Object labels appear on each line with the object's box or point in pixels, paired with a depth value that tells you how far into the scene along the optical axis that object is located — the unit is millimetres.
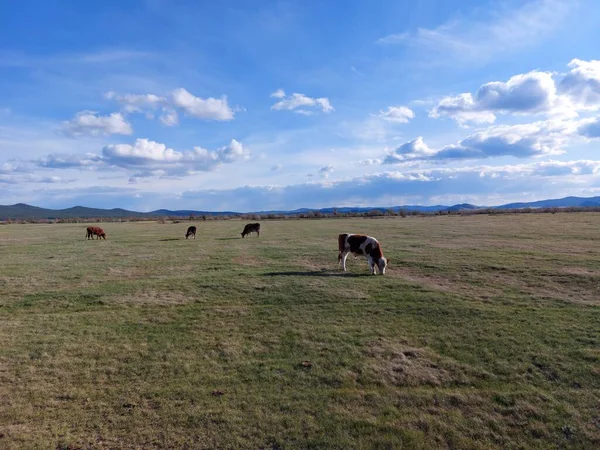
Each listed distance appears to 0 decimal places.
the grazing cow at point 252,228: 37566
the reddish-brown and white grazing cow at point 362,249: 16406
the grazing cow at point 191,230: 36912
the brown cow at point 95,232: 36438
